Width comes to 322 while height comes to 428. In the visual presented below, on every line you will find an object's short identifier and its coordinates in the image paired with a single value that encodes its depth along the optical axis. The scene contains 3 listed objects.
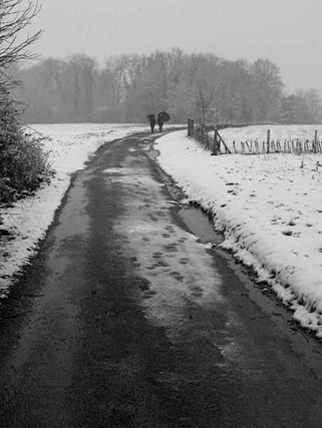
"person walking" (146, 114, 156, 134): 39.88
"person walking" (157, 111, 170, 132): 40.75
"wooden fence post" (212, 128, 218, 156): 20.90
